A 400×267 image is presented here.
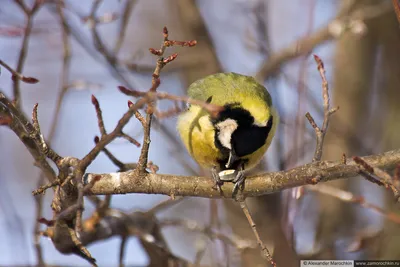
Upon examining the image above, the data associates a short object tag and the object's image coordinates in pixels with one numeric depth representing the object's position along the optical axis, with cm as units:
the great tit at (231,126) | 367
